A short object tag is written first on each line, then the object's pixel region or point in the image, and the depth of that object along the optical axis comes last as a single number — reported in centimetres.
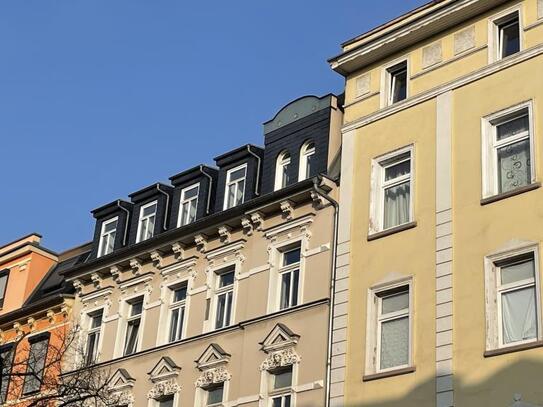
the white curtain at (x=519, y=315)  2341
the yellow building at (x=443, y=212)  2392
